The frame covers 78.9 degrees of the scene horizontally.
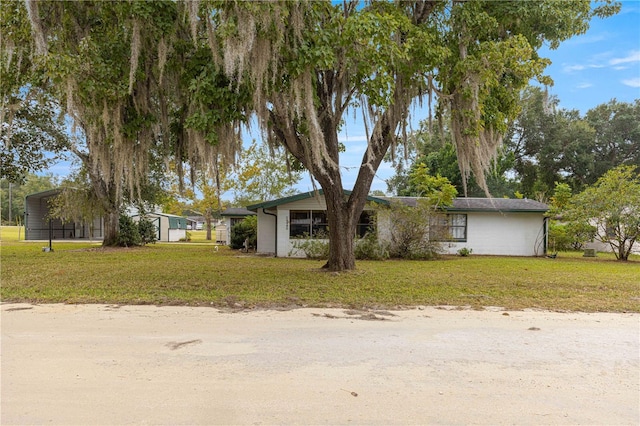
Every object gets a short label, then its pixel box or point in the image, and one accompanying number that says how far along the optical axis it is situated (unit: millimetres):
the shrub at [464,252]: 15781
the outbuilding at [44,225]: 25625
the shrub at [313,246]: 13922
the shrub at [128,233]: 19031
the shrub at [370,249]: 13703
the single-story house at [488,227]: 16109
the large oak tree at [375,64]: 6199
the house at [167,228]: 28680
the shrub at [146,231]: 21391
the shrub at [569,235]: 14516
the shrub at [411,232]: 13641
